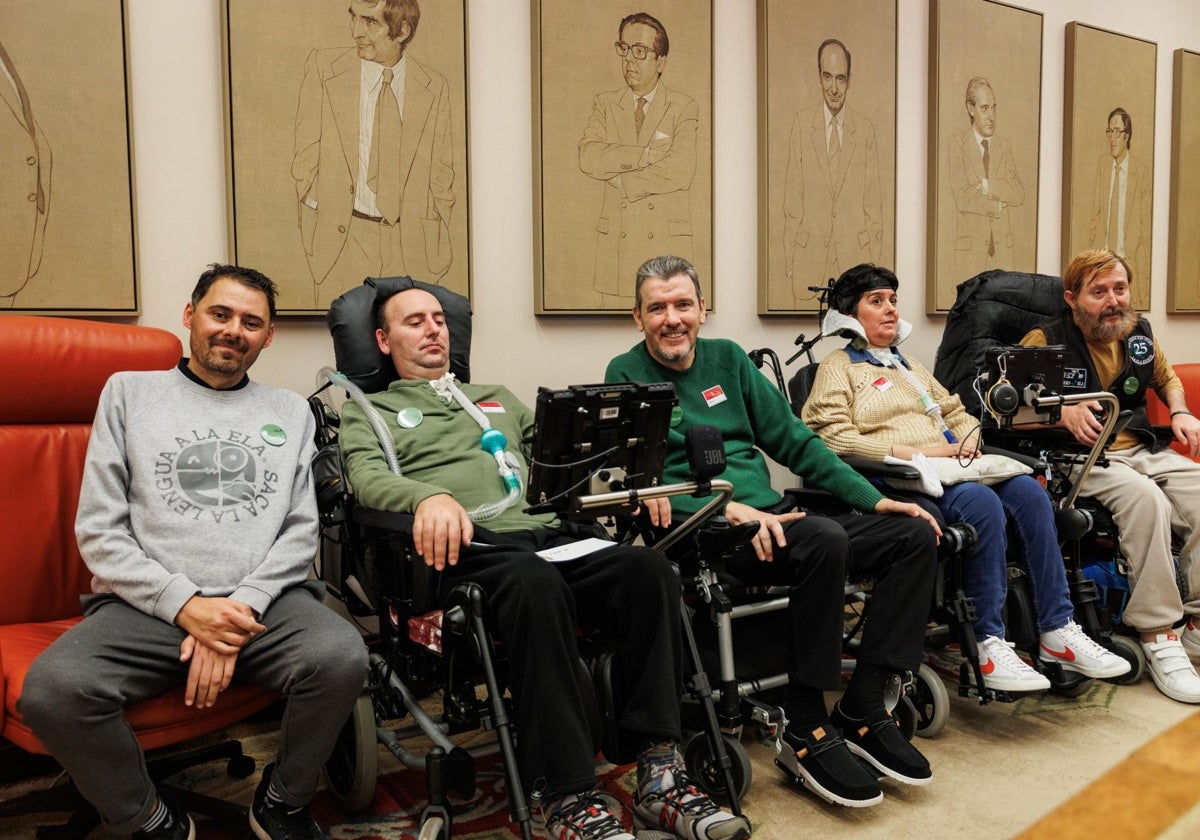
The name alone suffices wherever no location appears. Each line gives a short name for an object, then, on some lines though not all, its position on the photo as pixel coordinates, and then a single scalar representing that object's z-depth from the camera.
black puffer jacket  3.35
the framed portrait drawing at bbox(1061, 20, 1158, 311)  4.37
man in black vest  2.83
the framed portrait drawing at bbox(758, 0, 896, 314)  3.54
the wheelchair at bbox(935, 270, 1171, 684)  2.80
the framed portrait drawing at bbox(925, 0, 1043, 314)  3.99
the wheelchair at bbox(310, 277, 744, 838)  1.75
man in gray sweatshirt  1.58
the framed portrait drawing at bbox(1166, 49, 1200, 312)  4.71
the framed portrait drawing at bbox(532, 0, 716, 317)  3.06
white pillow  2.55
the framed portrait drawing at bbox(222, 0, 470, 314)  2.58
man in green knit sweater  2.11
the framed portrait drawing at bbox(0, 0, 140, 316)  2.29
